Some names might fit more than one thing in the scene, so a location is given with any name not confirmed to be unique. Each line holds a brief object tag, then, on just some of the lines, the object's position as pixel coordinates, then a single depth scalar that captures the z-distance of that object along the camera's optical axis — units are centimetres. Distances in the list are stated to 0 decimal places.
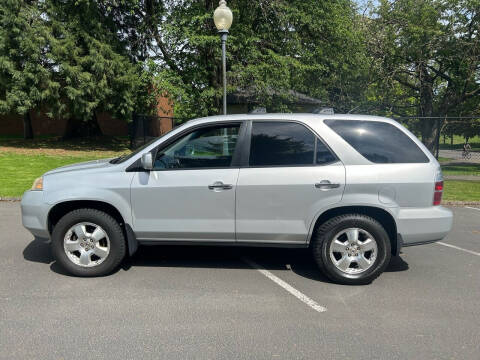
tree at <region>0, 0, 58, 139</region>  1653
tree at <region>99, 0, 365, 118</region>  1509
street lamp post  855
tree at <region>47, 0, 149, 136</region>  1755
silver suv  417
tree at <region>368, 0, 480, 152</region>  2088
